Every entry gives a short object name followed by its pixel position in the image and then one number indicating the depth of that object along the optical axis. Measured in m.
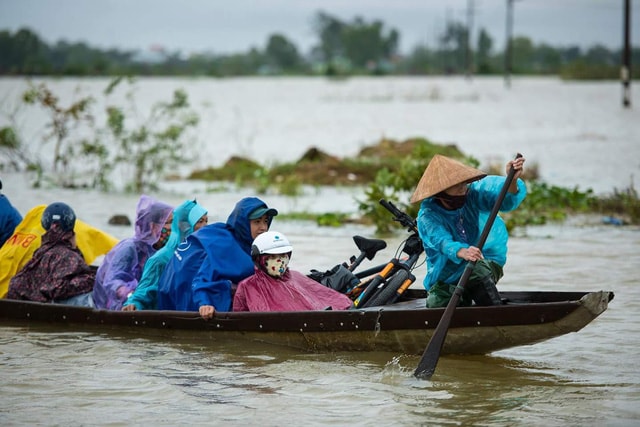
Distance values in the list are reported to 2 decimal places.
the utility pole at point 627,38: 62.62
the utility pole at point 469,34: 171.81
